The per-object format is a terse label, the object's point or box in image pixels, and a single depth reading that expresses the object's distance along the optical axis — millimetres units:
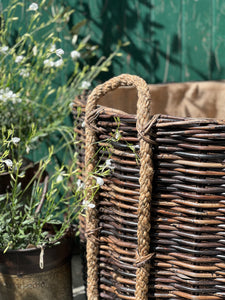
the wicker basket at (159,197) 1314
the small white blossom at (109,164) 1394
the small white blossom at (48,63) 1652
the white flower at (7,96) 1514
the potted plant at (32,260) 1474
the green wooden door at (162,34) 1882
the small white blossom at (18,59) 1580
